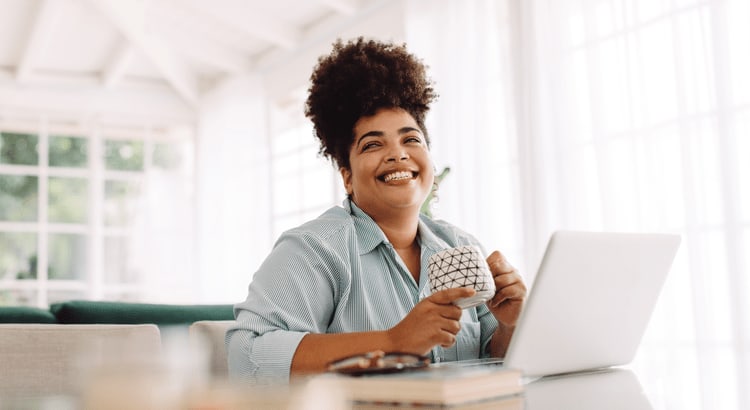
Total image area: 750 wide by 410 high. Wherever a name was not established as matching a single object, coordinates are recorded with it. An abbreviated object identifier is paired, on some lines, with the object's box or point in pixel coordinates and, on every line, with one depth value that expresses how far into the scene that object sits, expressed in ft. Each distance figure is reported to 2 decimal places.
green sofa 7.32
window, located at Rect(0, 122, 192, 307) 22.09
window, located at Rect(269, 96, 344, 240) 20.17
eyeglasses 2.83
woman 4.05
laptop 3.53
